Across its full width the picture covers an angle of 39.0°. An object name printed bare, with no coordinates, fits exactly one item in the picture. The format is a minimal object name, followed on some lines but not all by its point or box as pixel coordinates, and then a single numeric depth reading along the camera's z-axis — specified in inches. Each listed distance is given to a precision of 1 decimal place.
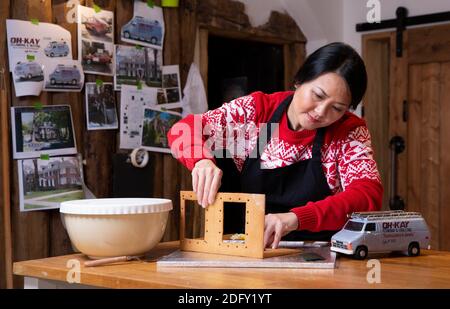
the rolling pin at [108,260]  60.6
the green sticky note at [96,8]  135.9
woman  70.7
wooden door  172.9
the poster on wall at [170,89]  152.1
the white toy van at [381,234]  66.0
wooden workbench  52.0
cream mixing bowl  61.3
